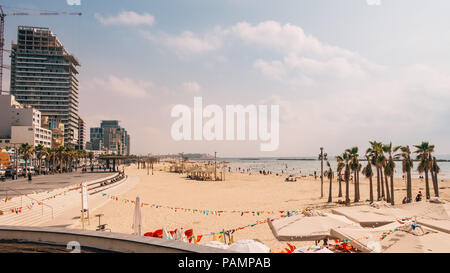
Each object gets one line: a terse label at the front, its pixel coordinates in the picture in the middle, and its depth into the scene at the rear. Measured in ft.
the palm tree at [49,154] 195.99
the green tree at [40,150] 185.45
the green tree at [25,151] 162.81
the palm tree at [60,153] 210.59
